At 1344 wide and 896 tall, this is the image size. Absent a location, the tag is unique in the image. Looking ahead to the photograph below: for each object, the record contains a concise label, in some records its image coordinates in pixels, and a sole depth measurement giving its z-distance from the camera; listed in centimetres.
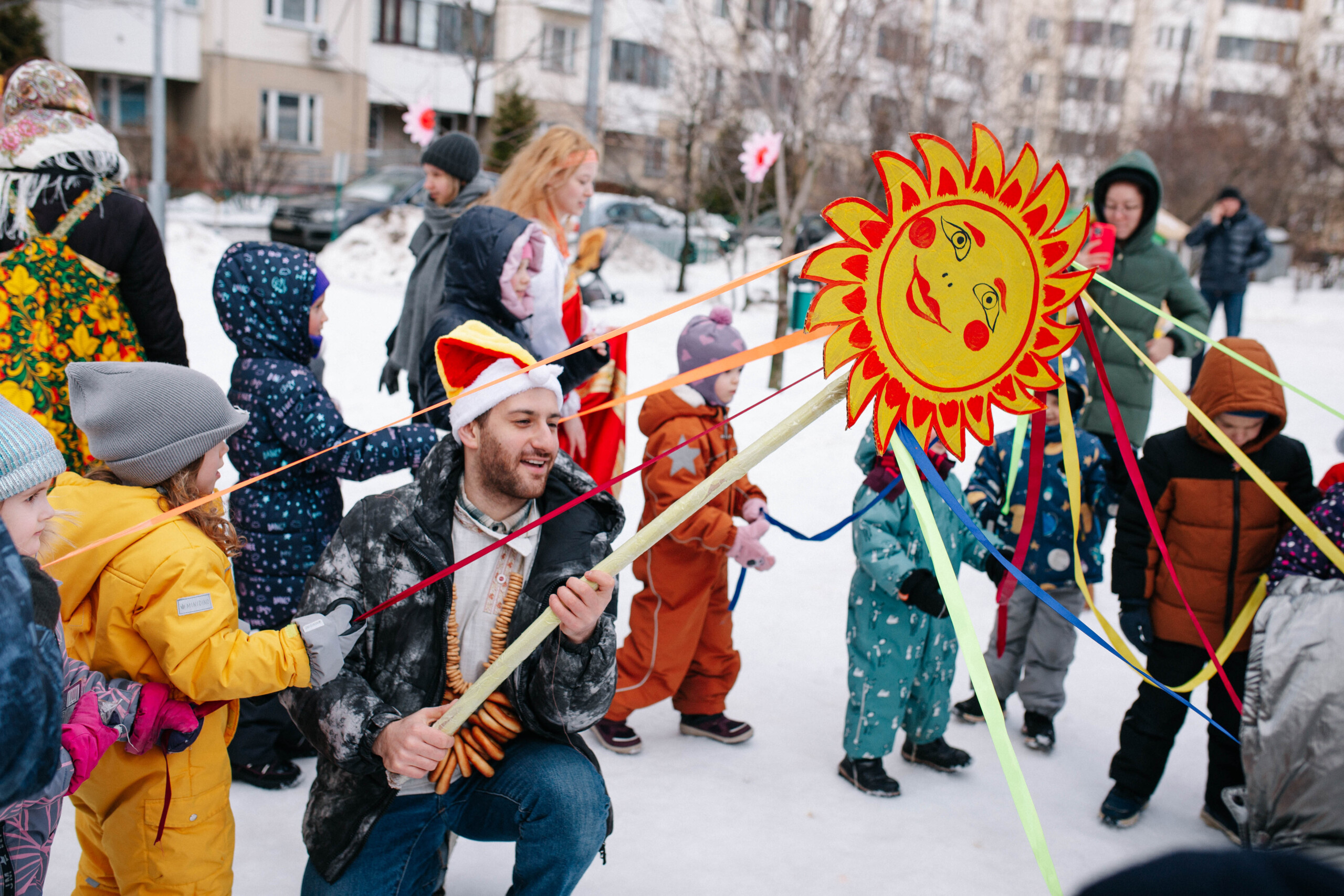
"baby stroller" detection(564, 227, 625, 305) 492
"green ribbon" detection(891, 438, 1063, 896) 147
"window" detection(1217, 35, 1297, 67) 2181
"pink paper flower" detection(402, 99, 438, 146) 727
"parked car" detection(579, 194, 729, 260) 1681
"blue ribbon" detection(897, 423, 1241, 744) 163
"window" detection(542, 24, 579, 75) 2355
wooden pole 168
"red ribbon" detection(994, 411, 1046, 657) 197
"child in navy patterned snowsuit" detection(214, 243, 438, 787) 282
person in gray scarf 387
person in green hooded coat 419
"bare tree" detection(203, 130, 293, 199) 1980
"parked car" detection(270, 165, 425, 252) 1453
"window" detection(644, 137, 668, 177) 2092
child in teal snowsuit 305
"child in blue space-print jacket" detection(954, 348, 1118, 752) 343
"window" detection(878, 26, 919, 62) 1208
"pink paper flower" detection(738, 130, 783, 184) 809
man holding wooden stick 204
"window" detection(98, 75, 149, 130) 2342
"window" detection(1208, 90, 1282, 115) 2180
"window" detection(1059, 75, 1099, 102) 1889
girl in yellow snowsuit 190
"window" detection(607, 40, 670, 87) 2377
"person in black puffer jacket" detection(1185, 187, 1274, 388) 937
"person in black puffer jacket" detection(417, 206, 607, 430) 316
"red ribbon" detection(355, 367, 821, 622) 194
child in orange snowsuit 323
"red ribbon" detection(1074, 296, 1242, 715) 188
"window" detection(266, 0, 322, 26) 2377
